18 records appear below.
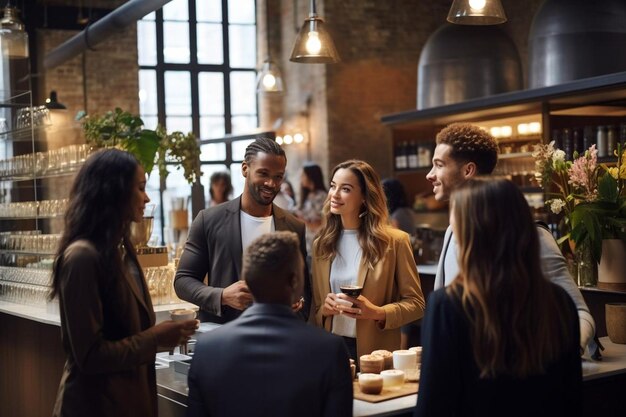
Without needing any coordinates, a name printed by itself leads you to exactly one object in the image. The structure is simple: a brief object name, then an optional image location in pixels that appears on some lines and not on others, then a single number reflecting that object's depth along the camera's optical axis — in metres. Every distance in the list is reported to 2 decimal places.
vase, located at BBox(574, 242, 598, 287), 4.68
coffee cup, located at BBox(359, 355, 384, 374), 3.10
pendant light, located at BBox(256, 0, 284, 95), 10.39
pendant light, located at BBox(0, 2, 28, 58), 6.62
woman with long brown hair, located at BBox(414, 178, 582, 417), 2.31
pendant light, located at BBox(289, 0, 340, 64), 5.11
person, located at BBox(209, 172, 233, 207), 10.39
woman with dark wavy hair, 2.64
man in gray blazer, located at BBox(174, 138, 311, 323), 3.77
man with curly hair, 3.37
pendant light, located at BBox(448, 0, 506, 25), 4.62
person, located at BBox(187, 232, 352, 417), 2.37
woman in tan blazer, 3.81
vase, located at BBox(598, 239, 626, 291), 4.43
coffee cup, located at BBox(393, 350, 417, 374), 3.14
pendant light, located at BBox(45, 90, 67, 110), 7.12
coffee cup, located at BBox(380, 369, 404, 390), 3.00
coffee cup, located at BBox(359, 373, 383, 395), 2.93
